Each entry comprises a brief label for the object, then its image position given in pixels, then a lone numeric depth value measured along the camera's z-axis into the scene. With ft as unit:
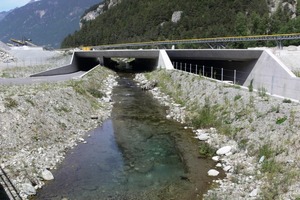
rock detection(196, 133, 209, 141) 75.99
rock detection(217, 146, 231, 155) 65.36
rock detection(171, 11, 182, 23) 536.01
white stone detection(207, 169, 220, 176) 57.26
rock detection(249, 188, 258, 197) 47.55
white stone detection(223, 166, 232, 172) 58.63
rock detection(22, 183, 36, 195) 49.98
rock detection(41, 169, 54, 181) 55.83
